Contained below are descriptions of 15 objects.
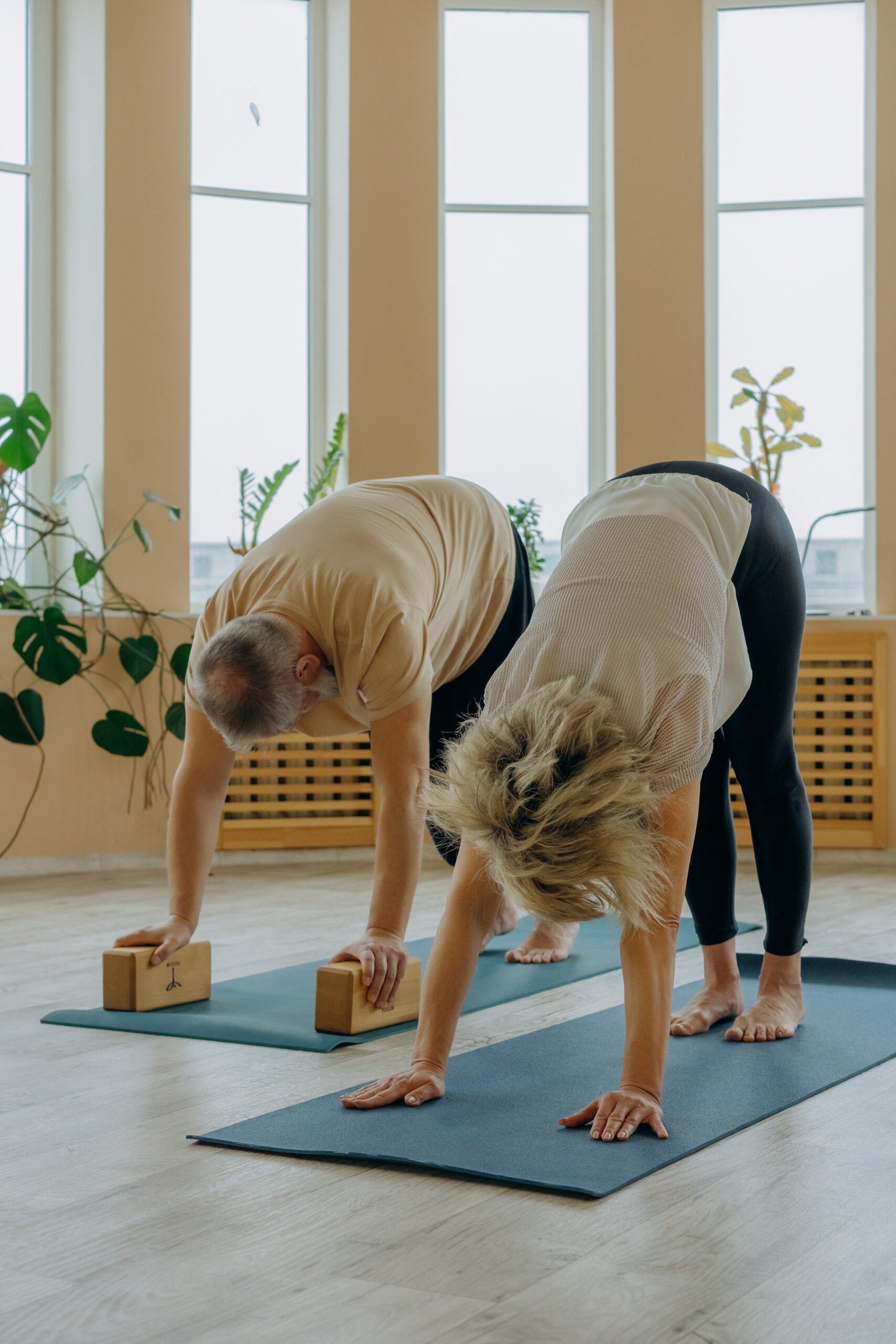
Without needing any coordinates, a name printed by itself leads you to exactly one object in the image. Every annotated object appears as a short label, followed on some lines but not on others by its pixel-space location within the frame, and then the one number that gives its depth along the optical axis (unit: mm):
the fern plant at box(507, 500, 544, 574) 5227
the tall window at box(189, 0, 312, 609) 5336
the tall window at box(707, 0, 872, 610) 5469
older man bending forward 2281
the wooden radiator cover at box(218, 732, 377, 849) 5031
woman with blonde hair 1558
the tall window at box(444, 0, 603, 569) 5555
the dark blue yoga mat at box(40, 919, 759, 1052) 2412
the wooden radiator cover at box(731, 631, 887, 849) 5102
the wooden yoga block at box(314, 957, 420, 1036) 2396
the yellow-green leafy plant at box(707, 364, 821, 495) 5023
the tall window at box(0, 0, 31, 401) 5164
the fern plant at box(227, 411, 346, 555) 5062
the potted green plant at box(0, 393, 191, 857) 4586
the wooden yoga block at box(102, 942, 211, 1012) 2580
